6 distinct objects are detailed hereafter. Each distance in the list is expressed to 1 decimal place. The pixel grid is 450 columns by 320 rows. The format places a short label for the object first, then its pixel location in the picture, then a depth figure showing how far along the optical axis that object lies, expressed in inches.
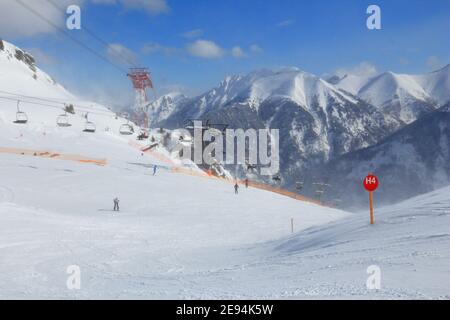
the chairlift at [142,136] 2945.4
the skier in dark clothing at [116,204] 1173.6
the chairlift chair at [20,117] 2154.3
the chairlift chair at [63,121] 2355.6
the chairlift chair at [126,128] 2914.4
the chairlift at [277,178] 2265.0
